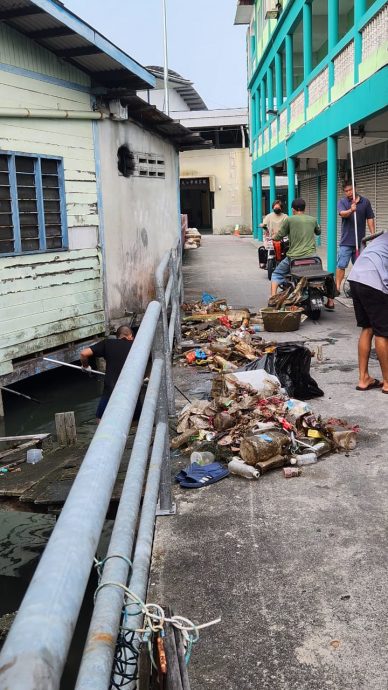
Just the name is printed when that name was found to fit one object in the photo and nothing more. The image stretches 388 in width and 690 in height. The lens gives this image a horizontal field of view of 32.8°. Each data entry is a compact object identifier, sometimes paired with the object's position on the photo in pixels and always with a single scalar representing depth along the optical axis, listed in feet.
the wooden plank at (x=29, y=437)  21.04
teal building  30.78
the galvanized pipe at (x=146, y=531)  6.53
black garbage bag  19.12
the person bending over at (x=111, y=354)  18.99
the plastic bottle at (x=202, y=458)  14.43
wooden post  20.24
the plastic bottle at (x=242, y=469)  13.41
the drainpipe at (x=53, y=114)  25.54
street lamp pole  103.24
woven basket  28.99
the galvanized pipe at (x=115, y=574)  3.86
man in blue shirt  31.83
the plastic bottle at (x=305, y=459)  14.08
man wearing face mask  42.11
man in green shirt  31.99
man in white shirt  17.93
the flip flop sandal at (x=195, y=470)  13.69
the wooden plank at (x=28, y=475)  16.79
